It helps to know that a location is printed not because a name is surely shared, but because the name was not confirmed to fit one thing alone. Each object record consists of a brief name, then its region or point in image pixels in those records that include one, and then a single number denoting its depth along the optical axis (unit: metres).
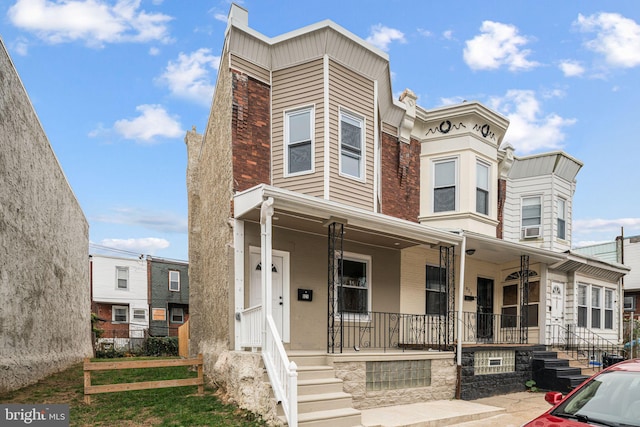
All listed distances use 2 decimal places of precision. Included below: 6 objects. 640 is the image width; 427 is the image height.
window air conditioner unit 15.80
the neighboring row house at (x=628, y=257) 25.58
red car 4.17
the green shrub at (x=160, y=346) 24.99
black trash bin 12.49
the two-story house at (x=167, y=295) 31.28
